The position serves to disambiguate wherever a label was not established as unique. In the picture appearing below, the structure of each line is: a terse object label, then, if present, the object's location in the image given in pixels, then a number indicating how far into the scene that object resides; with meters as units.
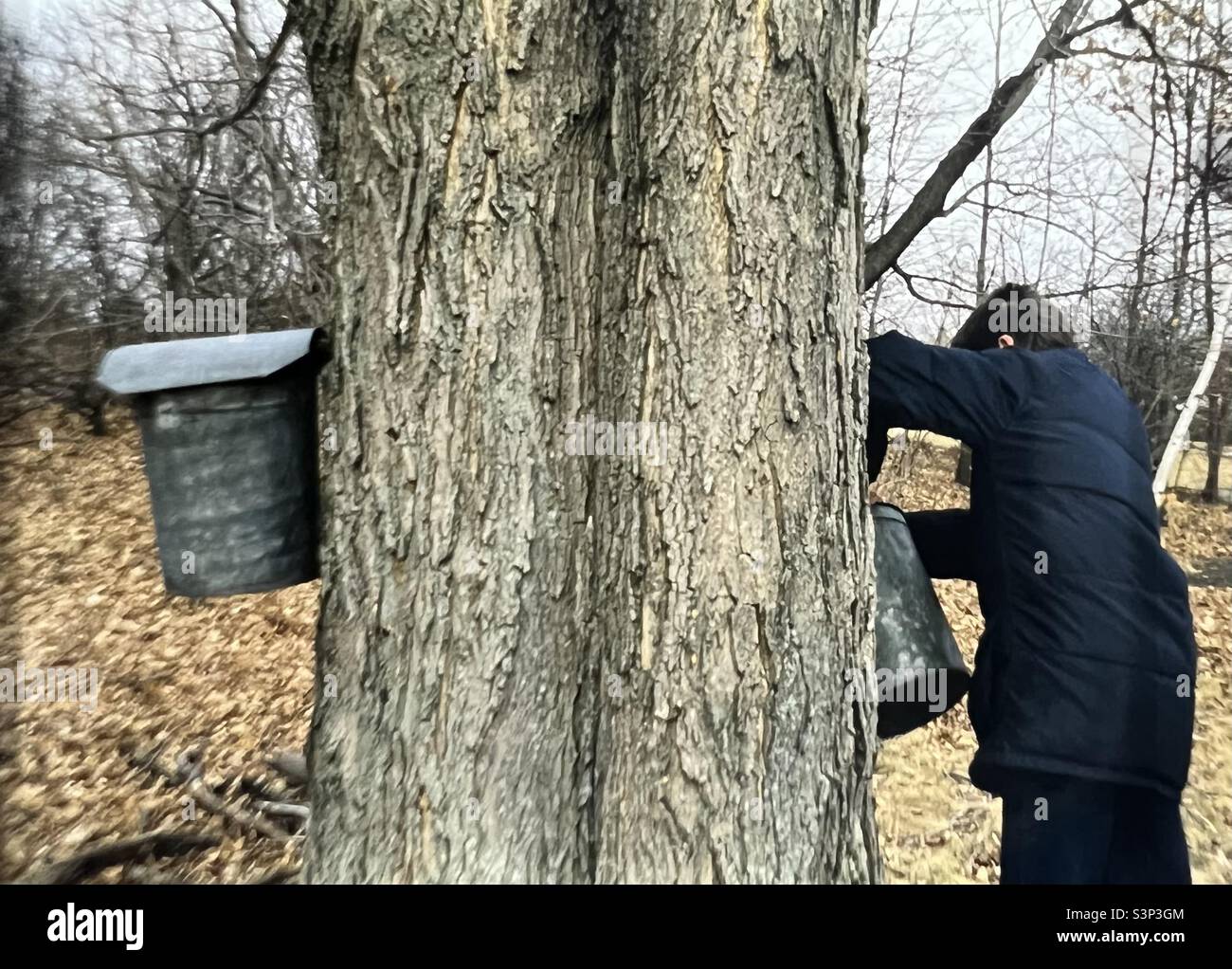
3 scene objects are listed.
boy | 2.15
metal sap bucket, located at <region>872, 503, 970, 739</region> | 2.10
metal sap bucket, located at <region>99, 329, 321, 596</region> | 1.73
